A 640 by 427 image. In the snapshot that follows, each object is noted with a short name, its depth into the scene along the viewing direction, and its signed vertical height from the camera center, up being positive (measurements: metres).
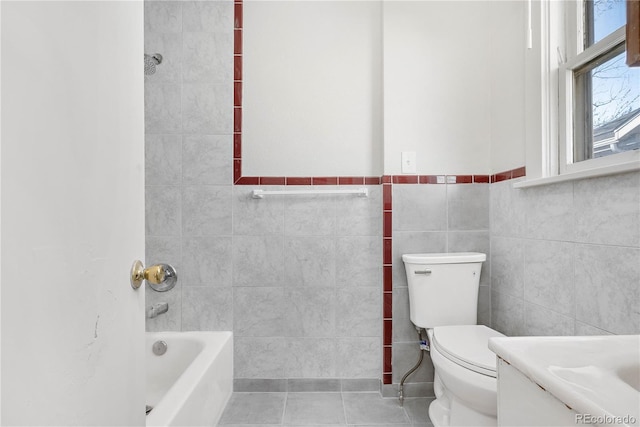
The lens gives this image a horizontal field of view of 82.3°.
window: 1.28 +0.47
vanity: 0.48 -0.25
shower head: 1.87 +0.79
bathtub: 1.38 -0.75
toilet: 1.36 -0.54
